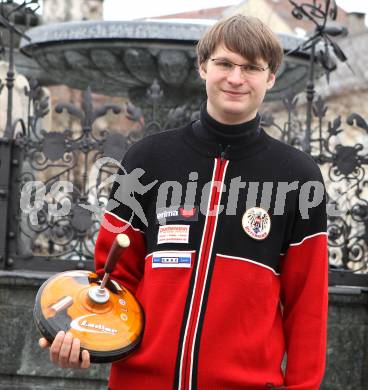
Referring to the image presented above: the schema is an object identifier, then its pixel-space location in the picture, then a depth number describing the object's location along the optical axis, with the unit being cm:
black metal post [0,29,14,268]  614
